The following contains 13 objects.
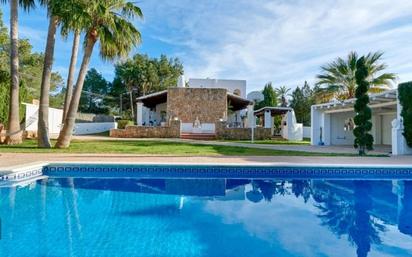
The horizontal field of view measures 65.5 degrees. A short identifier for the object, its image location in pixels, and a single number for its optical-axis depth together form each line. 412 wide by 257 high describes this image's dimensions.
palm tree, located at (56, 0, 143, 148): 14.86
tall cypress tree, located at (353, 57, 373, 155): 14.91
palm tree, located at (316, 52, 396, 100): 24.58
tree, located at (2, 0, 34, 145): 16.66
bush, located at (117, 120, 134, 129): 31.73
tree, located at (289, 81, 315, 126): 46.12
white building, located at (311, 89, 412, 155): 21.95
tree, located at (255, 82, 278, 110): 44.19
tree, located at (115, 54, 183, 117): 49.19
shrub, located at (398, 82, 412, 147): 14.88
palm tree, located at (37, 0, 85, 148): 15.71
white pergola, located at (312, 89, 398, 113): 16.44
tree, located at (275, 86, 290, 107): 53.03
